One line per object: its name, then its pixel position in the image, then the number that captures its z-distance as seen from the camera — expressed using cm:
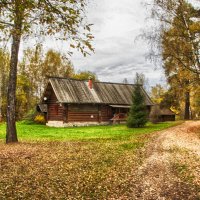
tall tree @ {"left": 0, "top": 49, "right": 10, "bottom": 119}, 4790
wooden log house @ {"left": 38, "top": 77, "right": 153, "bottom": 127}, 3700
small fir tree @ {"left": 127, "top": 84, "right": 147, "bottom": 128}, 3003
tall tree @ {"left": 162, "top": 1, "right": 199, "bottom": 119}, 2112
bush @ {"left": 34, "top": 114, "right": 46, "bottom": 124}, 4129
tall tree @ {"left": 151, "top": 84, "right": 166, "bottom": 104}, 10194
